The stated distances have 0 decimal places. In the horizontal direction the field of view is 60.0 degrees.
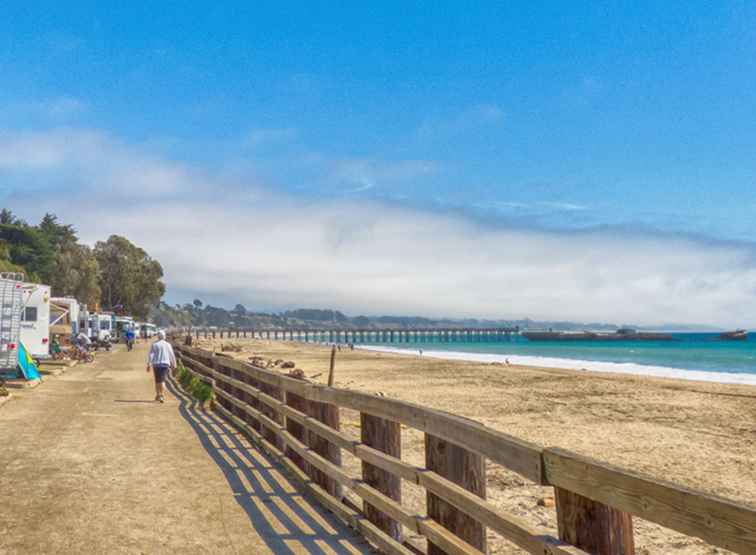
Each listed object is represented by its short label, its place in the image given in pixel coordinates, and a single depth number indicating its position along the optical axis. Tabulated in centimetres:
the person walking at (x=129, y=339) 4803
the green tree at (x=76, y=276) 8825
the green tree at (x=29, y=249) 9031
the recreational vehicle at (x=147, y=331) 9181
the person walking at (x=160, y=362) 1530
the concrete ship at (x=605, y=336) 15725
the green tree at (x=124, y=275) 10550
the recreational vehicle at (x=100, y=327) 4797
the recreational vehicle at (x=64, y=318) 3400
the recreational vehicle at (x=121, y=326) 6825
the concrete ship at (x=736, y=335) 16436
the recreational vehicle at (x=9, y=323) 1727
